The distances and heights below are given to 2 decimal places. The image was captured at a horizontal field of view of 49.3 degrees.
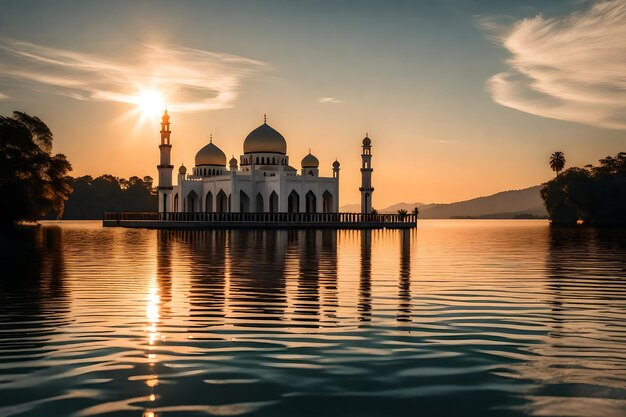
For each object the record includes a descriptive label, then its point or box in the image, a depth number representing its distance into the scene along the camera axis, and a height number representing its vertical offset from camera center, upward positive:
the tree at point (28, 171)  64.00 +5.39
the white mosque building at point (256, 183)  88.56 +5.00
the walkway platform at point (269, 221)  81.88 -0.10
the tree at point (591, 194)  103.81 +4.29
